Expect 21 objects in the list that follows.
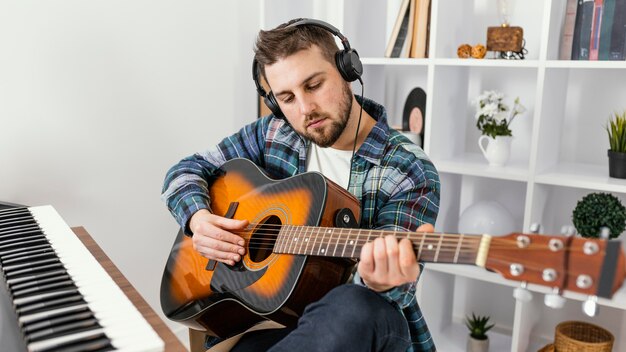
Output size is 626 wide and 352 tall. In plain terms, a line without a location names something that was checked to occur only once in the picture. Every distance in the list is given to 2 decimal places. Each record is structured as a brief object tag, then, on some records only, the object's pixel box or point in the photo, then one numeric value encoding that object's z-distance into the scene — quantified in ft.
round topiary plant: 5.42
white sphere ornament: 6.18
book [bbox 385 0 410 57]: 6.60
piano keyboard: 2.27
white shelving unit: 5.90
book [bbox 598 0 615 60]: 5.50
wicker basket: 5.82
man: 3.21
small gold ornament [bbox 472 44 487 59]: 6.11
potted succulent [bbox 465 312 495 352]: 6.60
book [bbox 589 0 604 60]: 5.56
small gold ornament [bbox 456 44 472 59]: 6.25
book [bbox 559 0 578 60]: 5.79
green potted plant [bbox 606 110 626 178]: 5.64
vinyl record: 6.79
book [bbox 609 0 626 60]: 5.44
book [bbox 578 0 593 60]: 5.64
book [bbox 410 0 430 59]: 6.41
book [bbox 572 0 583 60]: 5.71
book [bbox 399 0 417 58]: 6.53
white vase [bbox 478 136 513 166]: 6.24
